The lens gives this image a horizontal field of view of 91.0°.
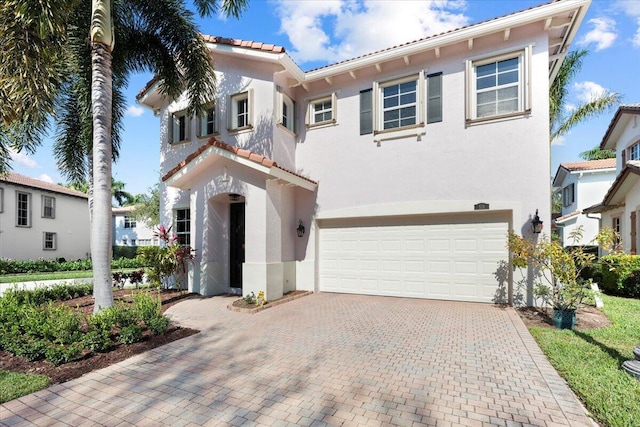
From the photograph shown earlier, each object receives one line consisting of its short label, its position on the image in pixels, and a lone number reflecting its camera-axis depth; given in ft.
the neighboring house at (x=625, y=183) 42.29
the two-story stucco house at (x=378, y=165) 28.84
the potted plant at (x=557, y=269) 22.43
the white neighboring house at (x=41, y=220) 73.97
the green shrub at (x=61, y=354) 16.21
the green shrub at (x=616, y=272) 35.11
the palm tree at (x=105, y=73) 22.35
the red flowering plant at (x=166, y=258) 34.19
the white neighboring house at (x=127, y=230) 127.34
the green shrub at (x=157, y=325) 20.67
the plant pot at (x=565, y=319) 22.17
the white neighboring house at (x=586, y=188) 70.74
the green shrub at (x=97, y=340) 17.53
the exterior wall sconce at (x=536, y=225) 27.04
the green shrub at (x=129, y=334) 18.93
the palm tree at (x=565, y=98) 48.89
